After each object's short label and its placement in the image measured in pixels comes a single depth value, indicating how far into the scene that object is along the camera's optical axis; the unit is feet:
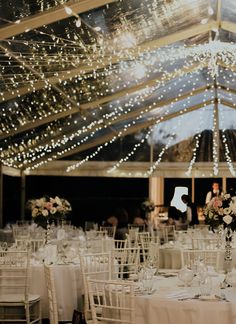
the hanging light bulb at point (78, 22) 29.55
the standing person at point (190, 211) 48.61
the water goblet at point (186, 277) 19.38
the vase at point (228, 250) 20.40
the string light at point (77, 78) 33.35
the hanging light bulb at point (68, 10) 28.40
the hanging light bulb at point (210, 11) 35.97
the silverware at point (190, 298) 17.02
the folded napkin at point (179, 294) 17.41
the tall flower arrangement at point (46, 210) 31.09
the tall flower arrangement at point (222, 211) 19.77
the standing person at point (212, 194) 45.11
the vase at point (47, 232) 30.76
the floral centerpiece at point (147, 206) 59.98
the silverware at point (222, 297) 16.93
